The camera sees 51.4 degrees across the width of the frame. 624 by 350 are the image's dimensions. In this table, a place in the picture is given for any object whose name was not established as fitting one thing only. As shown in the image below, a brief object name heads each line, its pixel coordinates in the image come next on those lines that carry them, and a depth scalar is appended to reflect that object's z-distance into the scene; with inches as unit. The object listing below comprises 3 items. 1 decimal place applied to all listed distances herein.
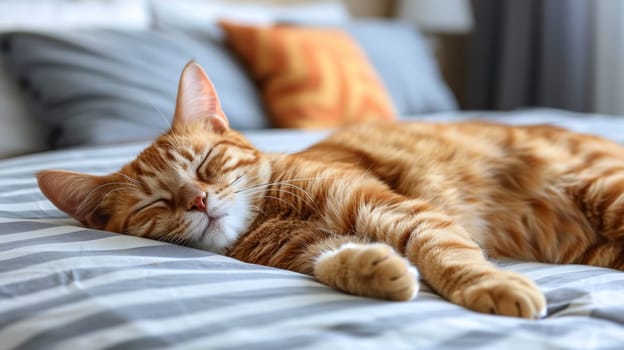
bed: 32.1
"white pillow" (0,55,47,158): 78.8
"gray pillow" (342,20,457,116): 123.1
